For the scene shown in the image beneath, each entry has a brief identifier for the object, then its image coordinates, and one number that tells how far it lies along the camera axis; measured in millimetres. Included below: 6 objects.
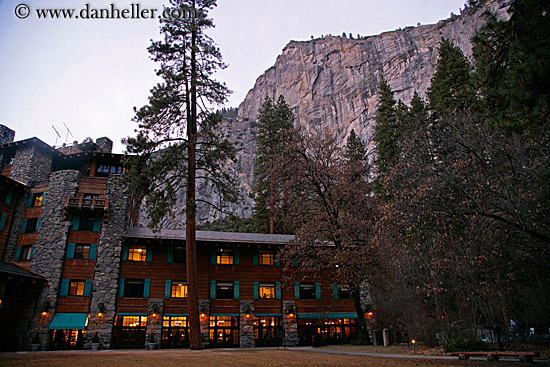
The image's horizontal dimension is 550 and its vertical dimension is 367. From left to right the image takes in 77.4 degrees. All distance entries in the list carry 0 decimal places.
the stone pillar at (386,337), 22189
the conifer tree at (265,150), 40156
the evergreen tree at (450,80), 29938
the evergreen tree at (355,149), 46466
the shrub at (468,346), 13445
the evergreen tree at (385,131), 36719
